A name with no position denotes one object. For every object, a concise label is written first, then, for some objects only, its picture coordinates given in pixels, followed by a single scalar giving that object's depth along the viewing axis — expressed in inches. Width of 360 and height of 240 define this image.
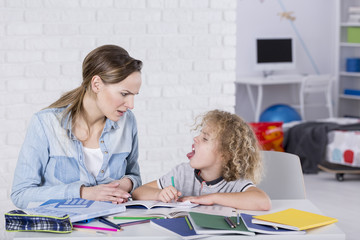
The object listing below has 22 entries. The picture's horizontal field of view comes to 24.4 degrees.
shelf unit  350.4
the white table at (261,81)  319.7
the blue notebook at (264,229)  99.7
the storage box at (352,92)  341.1
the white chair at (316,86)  323.5
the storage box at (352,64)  341.5
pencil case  98.5
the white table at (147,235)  97.3
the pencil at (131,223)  101.9
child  119.4
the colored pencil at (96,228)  99.8
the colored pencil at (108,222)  100.4
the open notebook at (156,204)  109.6
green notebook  98.9
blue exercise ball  309.8
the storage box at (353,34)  340.7
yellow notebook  100.8
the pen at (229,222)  100.5
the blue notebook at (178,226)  98.1
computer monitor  330.0
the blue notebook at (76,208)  101.2
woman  117.9
